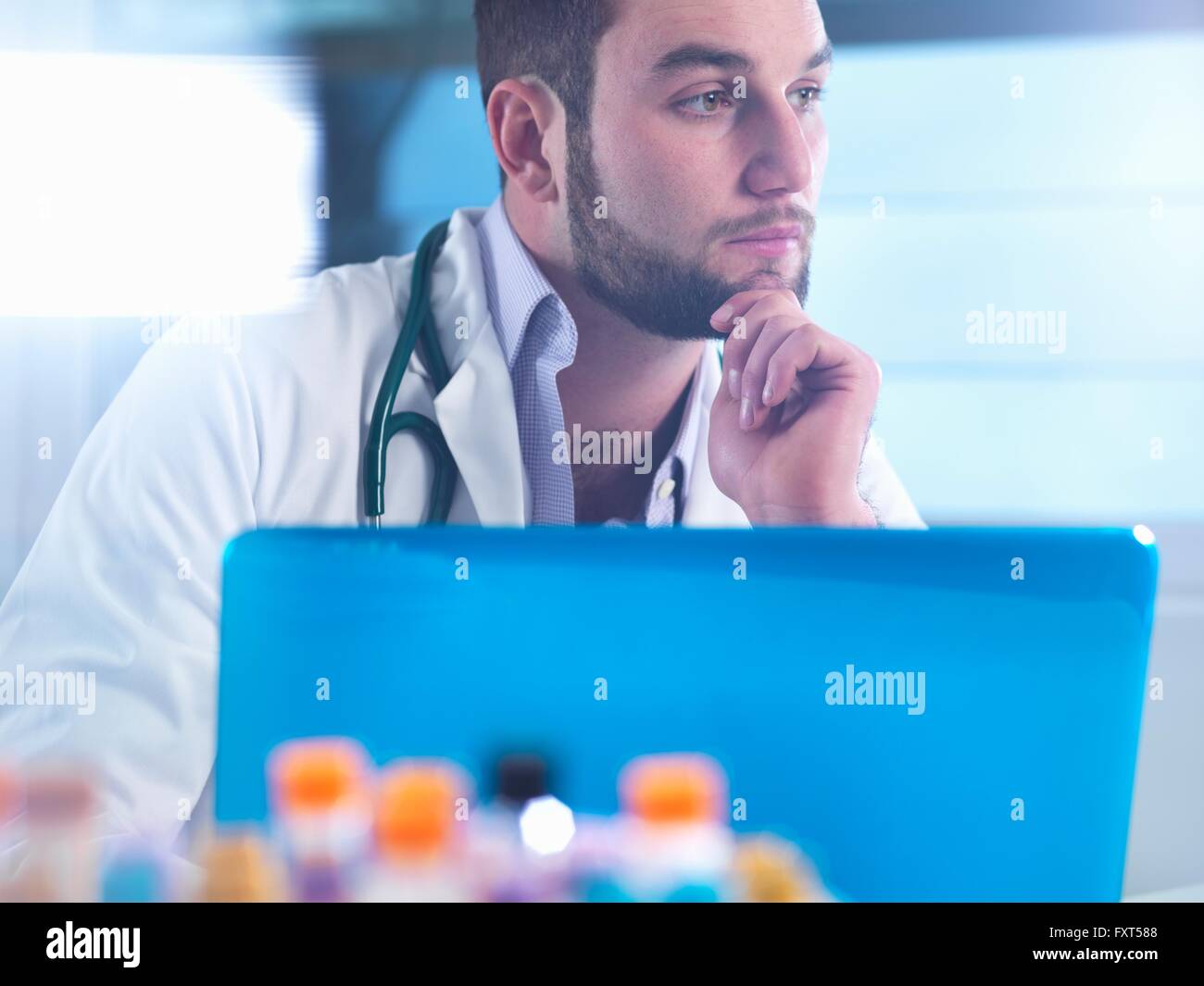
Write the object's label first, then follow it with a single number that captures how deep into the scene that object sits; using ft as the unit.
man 6.40
